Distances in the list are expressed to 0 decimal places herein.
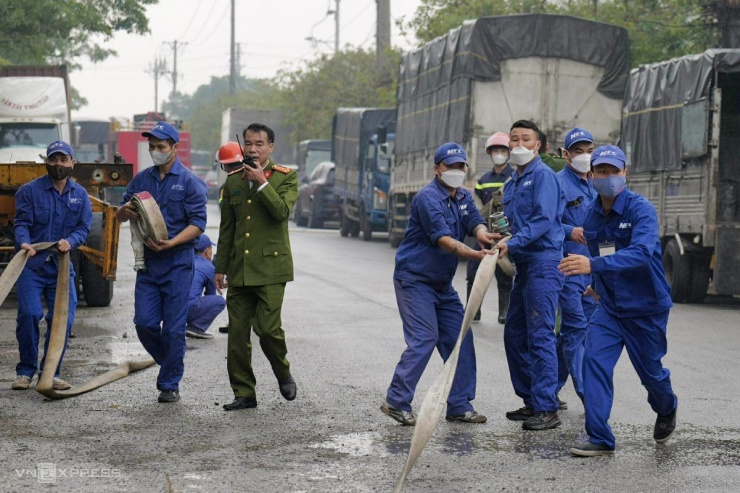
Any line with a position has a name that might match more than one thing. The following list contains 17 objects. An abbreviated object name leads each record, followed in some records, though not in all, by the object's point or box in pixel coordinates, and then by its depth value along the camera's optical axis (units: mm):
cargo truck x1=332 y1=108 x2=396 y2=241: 31781
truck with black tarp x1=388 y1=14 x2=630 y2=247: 23594
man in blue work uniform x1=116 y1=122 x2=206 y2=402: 8906
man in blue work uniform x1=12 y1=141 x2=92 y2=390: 9445
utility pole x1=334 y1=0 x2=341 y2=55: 86438
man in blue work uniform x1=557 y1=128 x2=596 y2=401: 8969
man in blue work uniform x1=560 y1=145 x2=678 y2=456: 7234
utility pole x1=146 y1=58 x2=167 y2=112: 138500
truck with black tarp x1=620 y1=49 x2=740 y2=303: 16625
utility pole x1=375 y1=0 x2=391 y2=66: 46594
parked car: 38562
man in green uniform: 8672
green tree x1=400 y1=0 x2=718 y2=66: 33781
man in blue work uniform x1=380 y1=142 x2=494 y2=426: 8180
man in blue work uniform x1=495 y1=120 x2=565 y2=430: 8078
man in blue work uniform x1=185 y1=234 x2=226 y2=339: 12617
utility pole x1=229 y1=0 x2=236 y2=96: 89438
